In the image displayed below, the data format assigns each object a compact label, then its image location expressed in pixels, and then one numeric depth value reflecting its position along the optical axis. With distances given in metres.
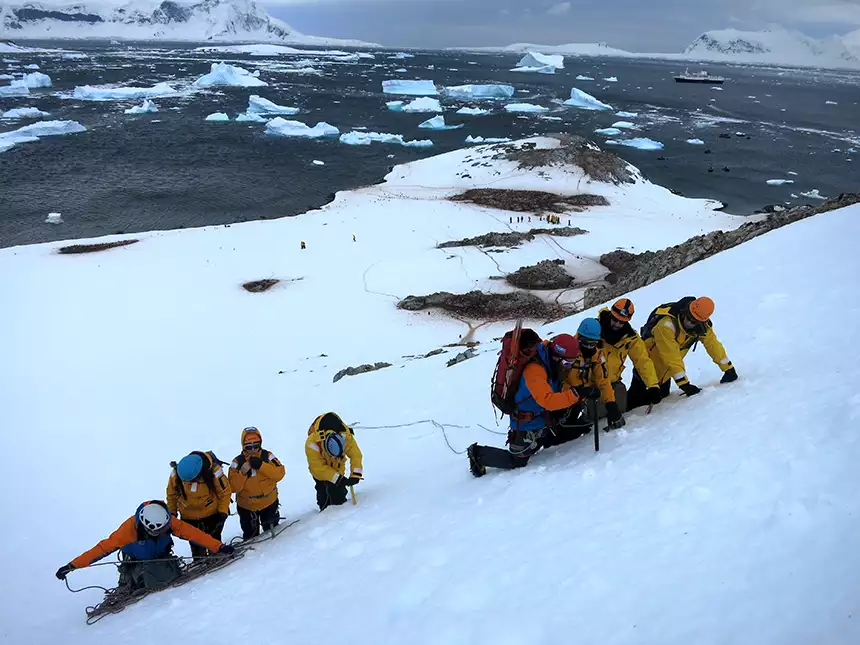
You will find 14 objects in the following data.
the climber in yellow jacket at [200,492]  5.34
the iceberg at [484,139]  50.81
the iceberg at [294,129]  52.50
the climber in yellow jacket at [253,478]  5.78
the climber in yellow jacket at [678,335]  5.33
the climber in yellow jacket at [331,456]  5.82
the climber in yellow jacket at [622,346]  5.20
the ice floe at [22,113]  53.88
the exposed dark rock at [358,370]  12.24
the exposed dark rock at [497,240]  22.91
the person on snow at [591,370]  4.97
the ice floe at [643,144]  50.44
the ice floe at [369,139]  49.19
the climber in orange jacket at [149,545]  5.04
